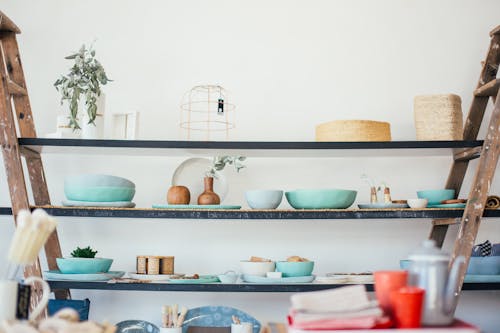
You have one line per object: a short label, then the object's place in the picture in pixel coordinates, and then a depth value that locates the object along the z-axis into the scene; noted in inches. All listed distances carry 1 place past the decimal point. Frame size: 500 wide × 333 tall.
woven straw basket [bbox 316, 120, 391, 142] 102.3
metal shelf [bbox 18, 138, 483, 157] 99.9
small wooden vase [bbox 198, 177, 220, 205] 102.7
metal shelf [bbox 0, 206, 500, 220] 97.8
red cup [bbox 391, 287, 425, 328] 54.9
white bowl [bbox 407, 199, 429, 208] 100.7
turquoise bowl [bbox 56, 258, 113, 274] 97.8
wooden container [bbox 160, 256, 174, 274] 100.3
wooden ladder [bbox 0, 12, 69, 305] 98.5
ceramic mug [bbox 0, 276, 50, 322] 58.7
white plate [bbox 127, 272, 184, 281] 98.1
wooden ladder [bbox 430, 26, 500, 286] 96.2
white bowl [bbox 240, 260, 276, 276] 98.8
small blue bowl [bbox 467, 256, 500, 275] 100.7
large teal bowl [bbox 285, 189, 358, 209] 100.3
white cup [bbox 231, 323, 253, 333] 97.8
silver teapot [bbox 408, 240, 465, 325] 56.6
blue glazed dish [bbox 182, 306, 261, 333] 105.7
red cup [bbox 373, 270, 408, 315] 58.0
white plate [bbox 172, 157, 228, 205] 110.8
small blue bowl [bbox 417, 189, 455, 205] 104.7
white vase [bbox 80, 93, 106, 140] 104.8
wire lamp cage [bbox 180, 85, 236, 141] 118.5
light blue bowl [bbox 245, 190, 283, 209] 101.9
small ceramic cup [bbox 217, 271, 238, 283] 99.0
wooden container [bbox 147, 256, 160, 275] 99.7
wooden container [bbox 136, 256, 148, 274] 100.3
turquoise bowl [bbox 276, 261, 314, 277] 97.9
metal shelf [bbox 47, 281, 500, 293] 95.6
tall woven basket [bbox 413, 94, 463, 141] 104.1
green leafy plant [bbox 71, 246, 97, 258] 100.5
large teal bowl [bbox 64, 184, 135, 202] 100.3
